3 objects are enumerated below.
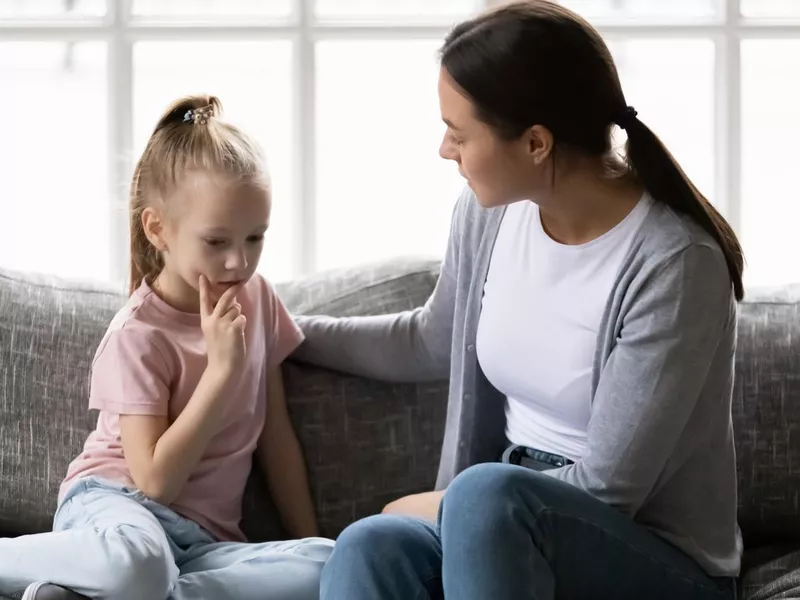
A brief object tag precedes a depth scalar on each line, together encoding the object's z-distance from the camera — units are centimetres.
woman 308
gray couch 343
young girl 324
